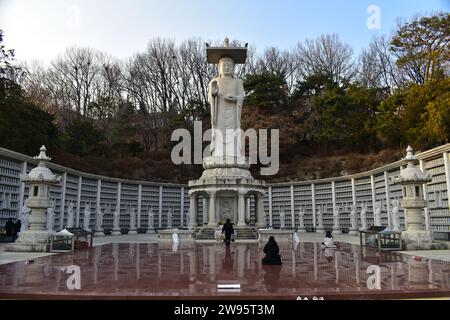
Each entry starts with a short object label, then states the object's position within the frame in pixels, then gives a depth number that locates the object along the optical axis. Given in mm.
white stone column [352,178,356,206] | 27305
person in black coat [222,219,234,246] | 17770
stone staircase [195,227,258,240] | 20578
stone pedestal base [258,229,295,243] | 19266
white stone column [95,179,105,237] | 25828
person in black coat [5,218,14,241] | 17172
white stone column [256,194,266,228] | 22922
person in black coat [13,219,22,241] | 17400
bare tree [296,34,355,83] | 43875
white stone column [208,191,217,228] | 21722
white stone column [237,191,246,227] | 21500
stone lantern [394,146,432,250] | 15000
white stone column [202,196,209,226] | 25406
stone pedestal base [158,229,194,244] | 19564
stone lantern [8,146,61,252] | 14555
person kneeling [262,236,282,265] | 10922
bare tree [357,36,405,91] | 41562
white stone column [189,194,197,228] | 22720
